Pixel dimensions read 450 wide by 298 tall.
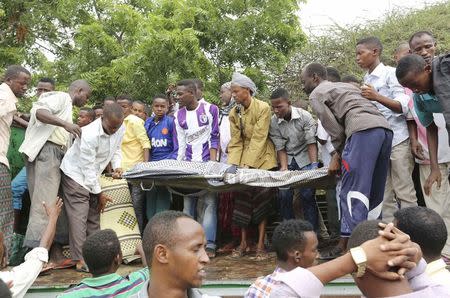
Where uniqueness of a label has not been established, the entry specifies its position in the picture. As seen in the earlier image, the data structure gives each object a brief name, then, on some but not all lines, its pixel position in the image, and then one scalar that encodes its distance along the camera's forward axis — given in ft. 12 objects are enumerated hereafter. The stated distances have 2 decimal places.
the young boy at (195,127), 21.71
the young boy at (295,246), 12.72
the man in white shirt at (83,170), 19.35
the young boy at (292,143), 20.80
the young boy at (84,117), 23.66
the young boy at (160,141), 21.53
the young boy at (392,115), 17.95
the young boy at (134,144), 22.89
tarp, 18.89
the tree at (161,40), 38.99
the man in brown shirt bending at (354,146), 16.30
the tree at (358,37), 37.78
